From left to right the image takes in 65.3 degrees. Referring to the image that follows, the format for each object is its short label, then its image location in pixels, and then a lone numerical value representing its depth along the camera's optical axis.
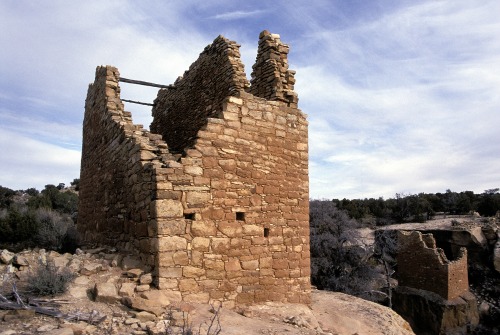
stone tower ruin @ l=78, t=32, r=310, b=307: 5.60
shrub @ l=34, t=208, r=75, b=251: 10.65
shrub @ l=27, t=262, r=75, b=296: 4.66
